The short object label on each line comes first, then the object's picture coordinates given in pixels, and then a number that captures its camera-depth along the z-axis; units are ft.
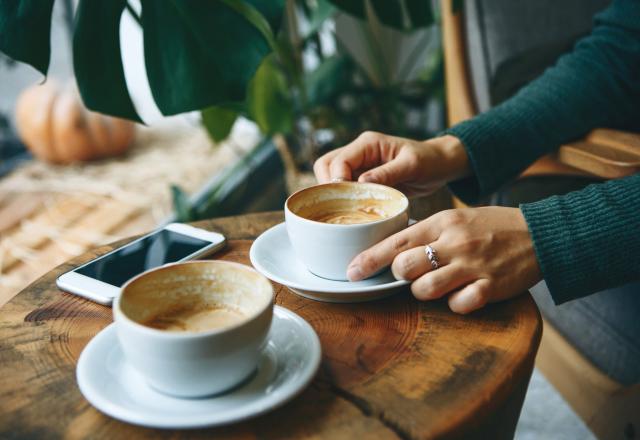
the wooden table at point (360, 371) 1.65
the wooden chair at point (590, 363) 3.08
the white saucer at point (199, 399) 1.57
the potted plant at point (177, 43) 2.62
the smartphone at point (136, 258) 2.38
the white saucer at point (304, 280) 2.13
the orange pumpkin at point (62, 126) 6.89
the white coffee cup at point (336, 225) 2.15
